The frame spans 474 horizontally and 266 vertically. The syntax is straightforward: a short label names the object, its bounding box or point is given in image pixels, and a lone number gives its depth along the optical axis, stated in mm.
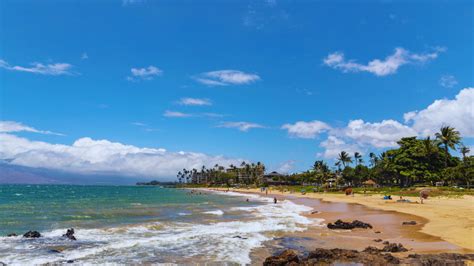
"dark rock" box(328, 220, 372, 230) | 26411
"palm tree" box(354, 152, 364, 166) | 126000
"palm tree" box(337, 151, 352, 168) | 117562
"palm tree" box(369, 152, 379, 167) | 133825
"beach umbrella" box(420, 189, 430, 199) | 51025
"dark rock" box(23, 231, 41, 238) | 24219
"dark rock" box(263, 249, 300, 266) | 14555
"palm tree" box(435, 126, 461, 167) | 78438
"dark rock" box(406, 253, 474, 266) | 13836
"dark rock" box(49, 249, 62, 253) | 19369
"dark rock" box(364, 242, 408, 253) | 16778
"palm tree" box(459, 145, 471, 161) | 93306
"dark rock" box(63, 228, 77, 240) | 23359
